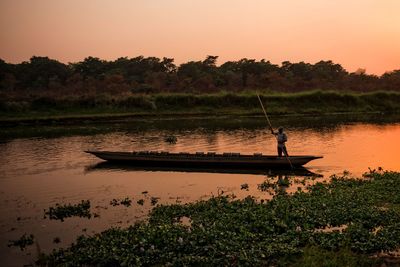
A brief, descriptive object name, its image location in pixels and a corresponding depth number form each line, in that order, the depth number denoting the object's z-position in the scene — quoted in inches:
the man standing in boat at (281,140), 1054.0
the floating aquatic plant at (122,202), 789.9
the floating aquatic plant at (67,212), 719.6
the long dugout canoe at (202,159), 1040.8
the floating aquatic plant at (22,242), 585.8
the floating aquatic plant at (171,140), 1618.6
